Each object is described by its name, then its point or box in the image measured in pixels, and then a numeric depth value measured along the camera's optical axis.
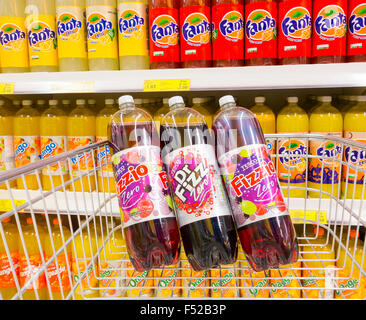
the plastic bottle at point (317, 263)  1.27
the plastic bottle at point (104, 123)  1.54
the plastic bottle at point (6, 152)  1.61
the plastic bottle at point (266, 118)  1.47
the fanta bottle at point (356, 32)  1.25
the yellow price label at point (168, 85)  1.21
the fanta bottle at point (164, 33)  1.34
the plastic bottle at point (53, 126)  1.64
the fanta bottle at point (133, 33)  1.36
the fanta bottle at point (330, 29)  1.25
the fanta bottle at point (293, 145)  1.33
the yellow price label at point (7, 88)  1.32
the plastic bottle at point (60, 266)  1.47
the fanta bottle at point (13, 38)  1.49
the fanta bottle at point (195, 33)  1.31
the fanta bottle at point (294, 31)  1.26
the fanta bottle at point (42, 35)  1.46
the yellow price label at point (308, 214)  1.04
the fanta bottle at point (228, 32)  1.29
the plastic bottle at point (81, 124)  1.58
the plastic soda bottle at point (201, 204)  0.72
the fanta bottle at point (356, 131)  1.32
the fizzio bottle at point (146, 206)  0.73
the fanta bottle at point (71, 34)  1.41
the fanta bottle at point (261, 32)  1.29
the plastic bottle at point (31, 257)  1.55
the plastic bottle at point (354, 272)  1.25
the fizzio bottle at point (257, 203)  0.72
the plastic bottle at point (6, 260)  1.57
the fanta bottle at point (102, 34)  1.39
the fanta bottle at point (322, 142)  1.33
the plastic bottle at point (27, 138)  1.60
